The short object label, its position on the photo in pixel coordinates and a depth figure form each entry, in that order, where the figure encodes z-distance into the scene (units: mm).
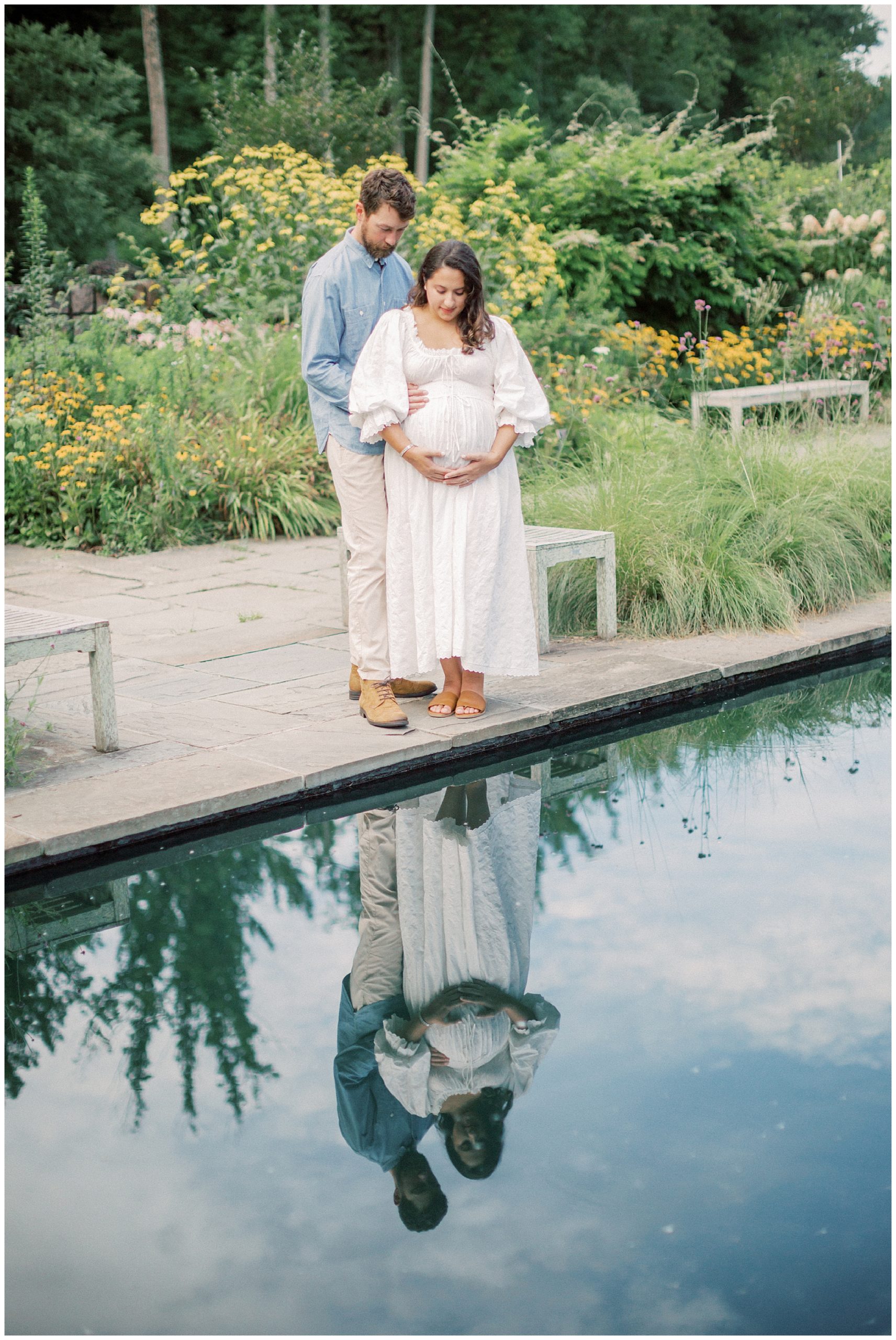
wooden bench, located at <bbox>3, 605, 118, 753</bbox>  4449
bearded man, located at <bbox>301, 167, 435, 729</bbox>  4949
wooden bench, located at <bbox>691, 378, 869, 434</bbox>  9586
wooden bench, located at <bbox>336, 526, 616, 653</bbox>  5848
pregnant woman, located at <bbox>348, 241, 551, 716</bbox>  4758
